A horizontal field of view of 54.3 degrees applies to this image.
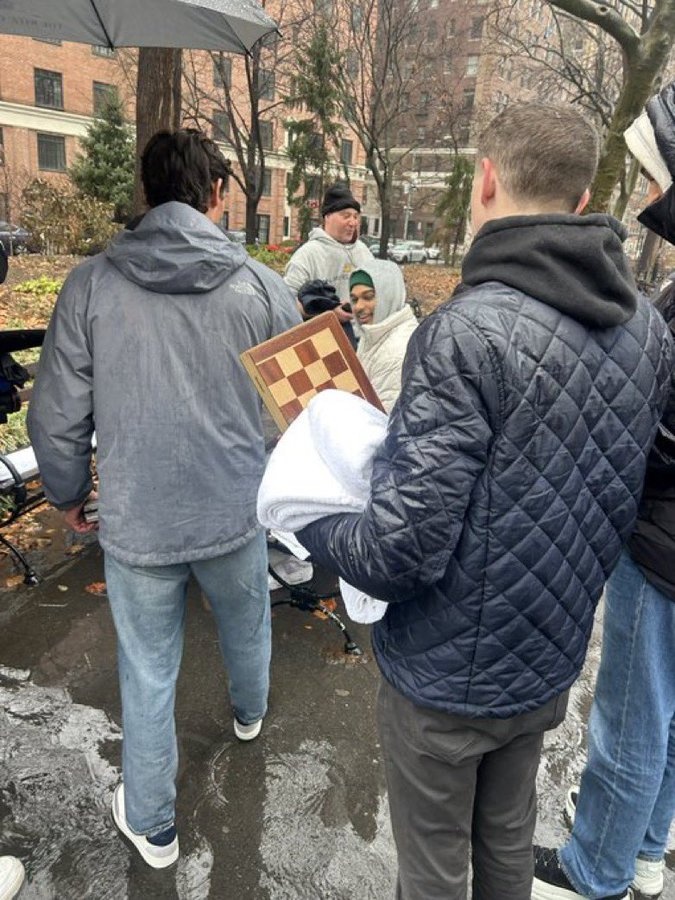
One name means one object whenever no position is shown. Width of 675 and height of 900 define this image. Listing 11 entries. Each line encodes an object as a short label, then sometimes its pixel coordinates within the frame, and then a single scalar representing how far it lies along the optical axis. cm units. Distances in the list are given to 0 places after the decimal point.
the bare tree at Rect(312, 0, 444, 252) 1800
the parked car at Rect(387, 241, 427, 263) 3609
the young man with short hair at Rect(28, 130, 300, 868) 188
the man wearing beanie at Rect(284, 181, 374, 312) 459
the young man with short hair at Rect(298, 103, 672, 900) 126
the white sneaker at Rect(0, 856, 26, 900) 201
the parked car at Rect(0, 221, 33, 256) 1742
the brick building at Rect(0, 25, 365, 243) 3381
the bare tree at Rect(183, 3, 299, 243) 1841
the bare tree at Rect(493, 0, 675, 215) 820
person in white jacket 306
